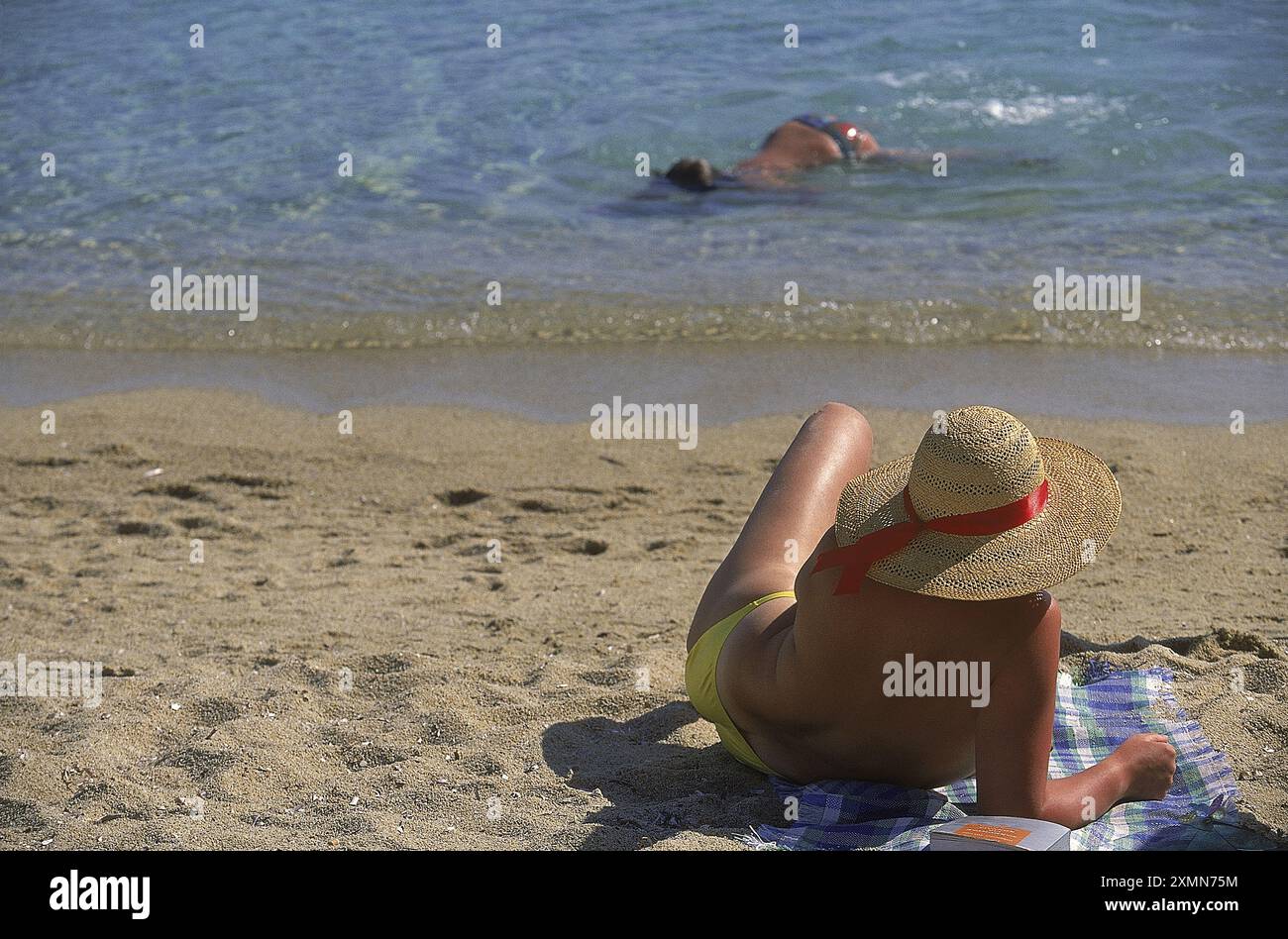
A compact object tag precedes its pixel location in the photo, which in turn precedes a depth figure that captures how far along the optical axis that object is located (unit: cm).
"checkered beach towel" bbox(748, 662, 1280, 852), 244
